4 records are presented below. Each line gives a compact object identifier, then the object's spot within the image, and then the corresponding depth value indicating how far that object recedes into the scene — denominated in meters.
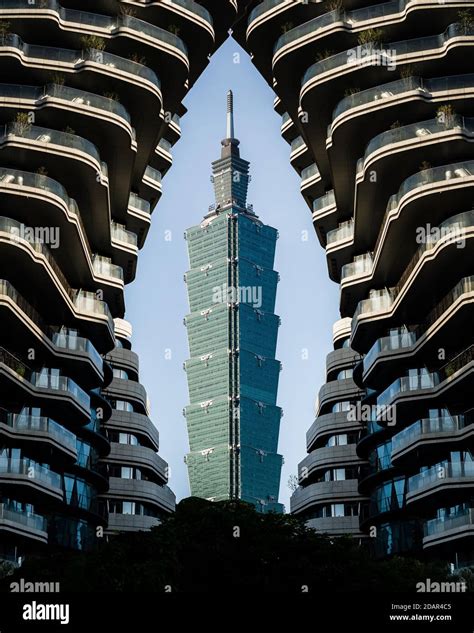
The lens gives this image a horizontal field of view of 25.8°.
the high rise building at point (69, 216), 54.56
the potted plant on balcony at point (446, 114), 55.00
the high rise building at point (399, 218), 53.59
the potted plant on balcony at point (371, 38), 60.59
